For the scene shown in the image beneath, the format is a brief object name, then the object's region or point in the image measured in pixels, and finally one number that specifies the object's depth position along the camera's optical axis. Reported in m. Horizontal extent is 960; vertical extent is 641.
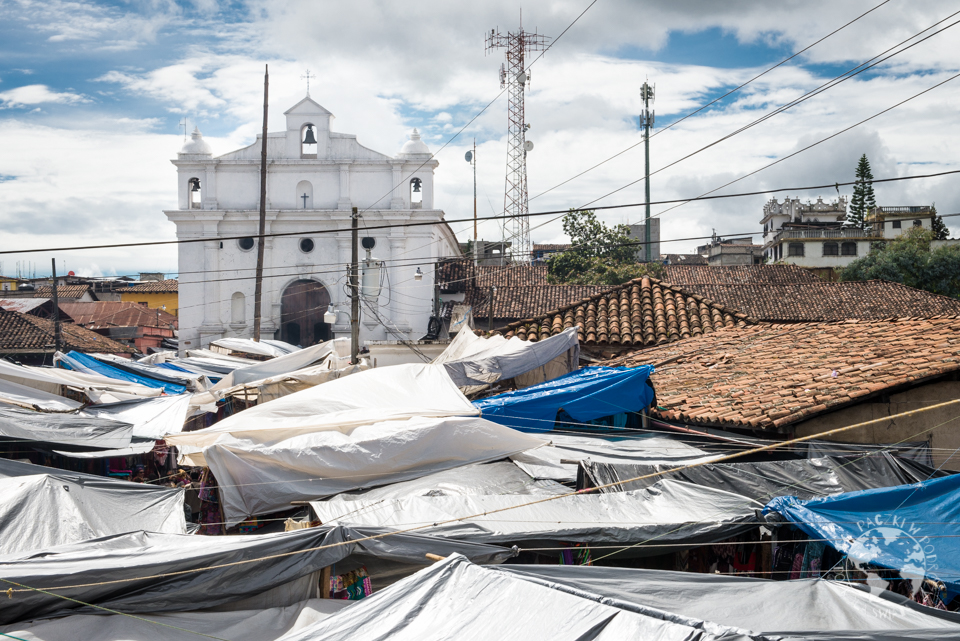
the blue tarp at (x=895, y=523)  5.39
